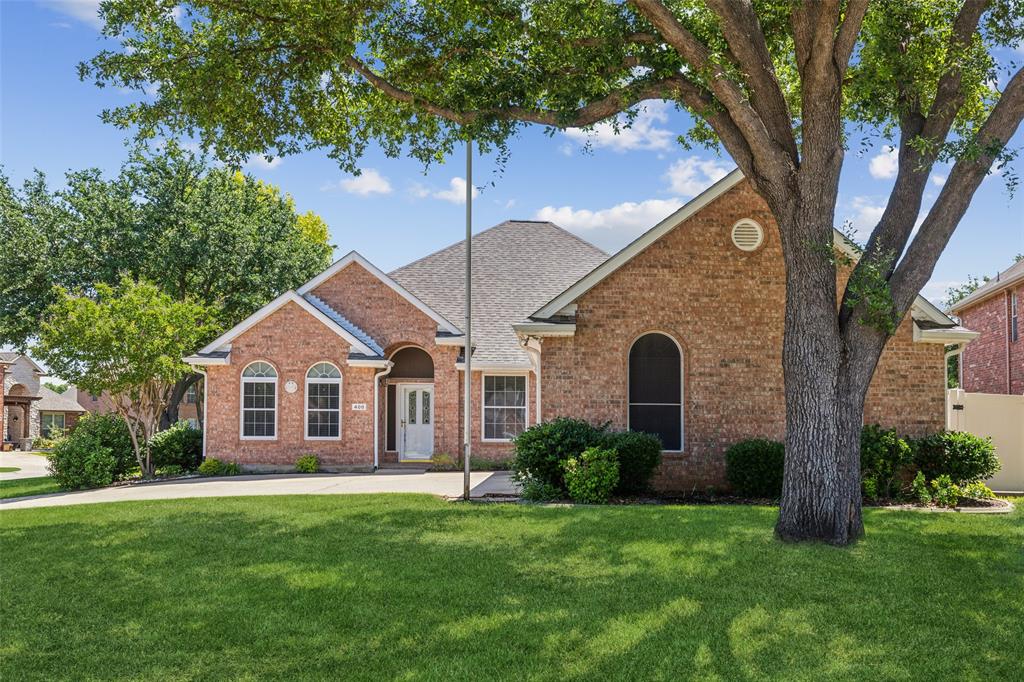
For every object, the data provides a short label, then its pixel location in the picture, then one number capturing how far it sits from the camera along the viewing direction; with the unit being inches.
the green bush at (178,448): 887.1
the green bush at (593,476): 539.5
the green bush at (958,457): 567.5
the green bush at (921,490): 552.4
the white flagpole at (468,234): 587.8
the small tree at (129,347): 776.9
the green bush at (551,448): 560.1
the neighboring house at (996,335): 975.0
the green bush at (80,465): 757.9
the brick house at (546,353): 622.8
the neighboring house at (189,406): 1651.1
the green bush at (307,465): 876.0
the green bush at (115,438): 829.2
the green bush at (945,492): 546.8
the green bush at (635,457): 567.2
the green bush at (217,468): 868.6
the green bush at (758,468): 573.9
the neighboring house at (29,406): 1795.0
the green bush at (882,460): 561.0
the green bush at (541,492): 552.1
